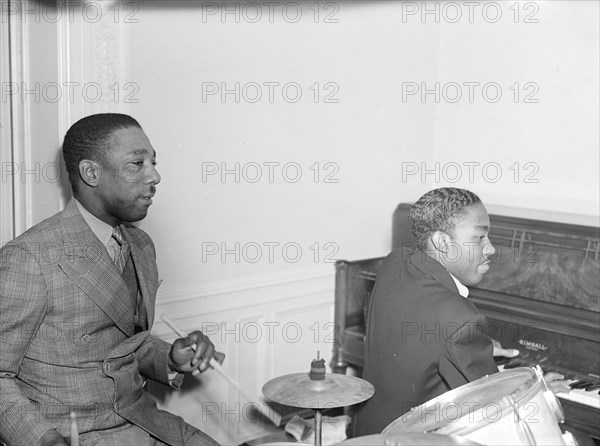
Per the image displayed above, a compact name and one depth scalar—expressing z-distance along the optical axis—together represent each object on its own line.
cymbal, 2.97
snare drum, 2.49
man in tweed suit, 2.71
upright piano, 3.75
